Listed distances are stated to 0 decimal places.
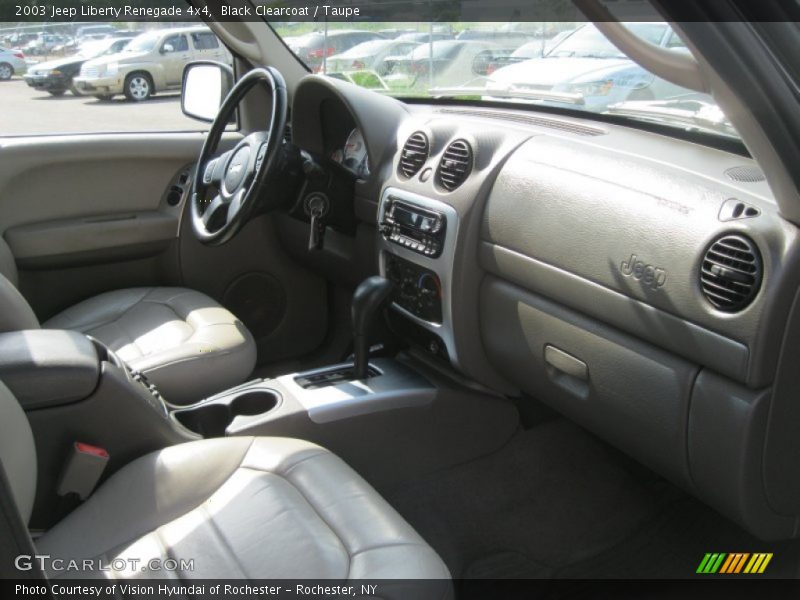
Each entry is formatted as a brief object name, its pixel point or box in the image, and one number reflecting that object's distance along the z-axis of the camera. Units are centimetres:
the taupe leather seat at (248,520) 132
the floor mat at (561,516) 202
